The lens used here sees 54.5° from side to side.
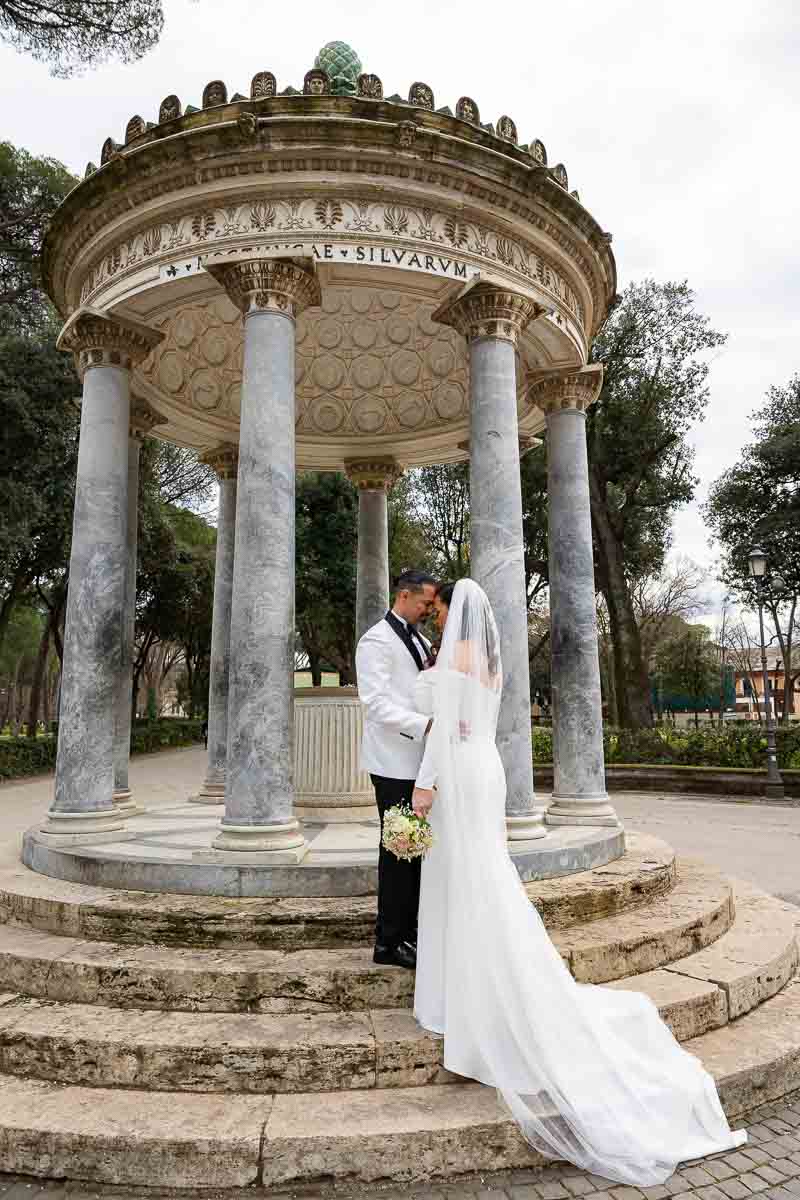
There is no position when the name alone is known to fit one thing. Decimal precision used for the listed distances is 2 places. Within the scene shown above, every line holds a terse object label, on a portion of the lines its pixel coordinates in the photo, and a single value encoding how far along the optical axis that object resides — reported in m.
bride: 3.64
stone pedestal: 9.01
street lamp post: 20.70
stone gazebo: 6.62
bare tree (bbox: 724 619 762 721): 67.89
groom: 4.84
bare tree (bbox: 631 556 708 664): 46.04
